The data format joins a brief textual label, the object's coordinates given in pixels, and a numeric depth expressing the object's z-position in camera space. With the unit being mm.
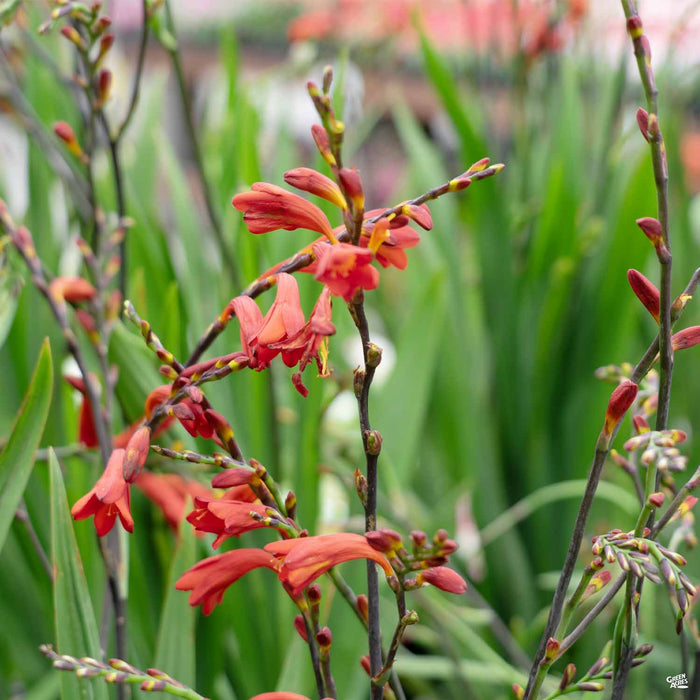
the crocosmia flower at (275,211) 755
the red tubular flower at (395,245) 758
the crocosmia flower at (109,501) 749
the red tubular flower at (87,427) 939
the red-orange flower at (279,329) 736
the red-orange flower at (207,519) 745
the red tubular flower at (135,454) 753
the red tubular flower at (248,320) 740
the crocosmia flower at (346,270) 709
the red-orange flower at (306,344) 727
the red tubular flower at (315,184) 746
